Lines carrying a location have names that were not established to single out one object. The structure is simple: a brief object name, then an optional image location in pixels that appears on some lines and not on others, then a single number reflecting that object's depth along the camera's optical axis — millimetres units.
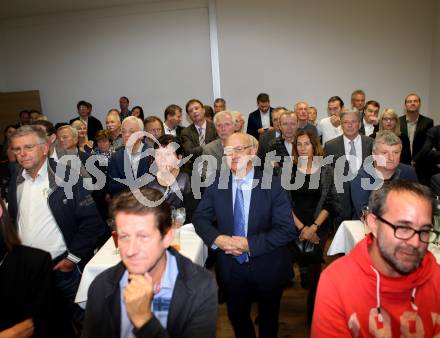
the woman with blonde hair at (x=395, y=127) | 4121
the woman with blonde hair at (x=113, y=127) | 4898
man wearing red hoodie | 1318
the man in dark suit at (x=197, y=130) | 4723
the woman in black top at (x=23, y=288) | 1700
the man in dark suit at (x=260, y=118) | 6453
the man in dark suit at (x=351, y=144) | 3631
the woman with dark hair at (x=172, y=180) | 2522
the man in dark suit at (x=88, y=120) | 6988
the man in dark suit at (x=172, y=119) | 5113
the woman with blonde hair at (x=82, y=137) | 4632
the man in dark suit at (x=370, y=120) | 4840
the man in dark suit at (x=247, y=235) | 2139
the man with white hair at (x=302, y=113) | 5027
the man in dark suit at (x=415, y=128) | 4855
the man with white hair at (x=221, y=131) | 3789
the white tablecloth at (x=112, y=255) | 2258
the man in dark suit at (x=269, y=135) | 4422
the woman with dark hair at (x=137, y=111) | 7453
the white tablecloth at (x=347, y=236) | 2497
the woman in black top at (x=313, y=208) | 2801
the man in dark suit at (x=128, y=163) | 3436
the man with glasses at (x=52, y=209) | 2373
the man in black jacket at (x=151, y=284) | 1328
